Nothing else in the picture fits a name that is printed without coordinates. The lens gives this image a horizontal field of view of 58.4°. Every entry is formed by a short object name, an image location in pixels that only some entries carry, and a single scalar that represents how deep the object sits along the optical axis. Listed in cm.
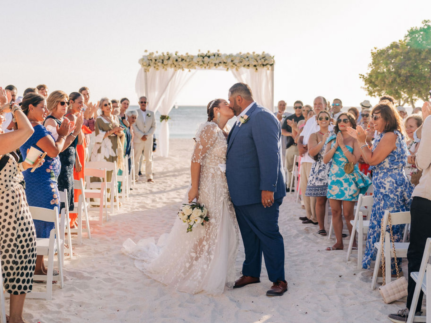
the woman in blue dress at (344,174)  506
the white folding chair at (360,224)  456
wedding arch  1325
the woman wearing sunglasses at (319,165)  576
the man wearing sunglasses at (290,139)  903
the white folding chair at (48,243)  366
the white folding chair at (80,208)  551
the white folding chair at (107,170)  692
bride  398
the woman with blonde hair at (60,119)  475
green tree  1925
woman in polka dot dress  291
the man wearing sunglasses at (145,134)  1048
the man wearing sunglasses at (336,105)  862
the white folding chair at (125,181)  806
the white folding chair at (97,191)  645
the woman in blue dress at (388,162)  416
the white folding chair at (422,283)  271
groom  371
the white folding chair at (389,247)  371
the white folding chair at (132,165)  1009
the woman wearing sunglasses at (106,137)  777
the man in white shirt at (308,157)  671
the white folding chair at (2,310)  301
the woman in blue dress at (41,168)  389
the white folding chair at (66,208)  471
